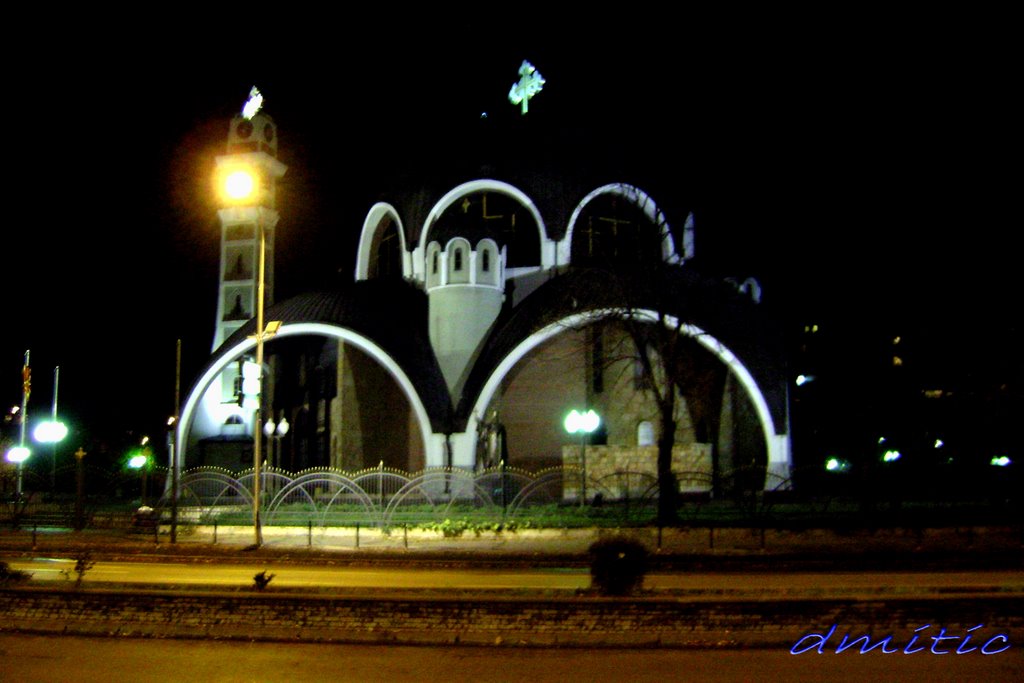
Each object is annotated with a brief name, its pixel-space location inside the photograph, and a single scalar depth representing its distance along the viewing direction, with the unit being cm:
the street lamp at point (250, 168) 4191
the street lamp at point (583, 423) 2919
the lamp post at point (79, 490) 2386
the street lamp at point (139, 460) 3085
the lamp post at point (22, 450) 2797
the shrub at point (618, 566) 1055
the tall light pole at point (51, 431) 3198
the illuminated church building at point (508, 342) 3212
